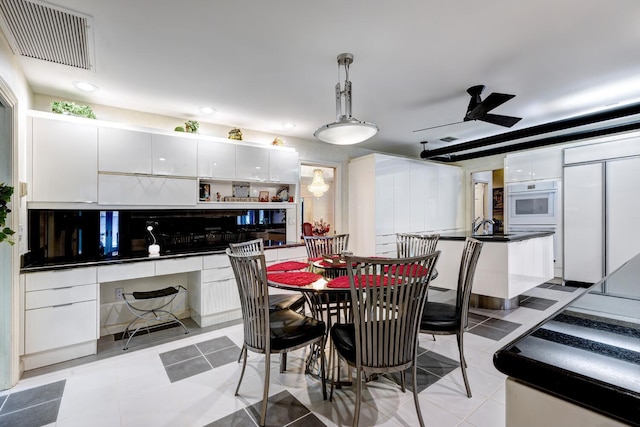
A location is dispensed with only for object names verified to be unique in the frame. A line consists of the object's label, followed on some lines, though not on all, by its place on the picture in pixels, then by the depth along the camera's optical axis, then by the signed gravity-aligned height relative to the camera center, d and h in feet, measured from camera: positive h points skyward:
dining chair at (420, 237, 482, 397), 6.98 -2.50
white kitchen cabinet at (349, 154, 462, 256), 15.93 +0.71
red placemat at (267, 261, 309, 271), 8.36 -1.57
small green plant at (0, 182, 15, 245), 5.22 +0.14
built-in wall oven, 15.89 +0.20
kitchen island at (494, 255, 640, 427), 1.40 -0.82
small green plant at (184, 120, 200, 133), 11.89 +3.38
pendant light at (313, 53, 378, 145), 7.48 +2.13
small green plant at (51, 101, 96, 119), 9.45 +3.27
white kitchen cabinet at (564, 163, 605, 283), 14.56 -0.50
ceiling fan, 9.32 +3.46
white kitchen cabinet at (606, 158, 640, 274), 13.61 +0.14
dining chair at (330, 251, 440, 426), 5.33 -1.94
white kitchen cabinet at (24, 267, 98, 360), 8.14 -2.89
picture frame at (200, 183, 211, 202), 12.68 +0.82
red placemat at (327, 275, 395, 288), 6.22 -1.53
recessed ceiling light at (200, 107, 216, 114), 11.53 +3.96
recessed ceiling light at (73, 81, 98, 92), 9.18 +3.90
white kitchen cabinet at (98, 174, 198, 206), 10.13 +0.75
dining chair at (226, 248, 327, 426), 6.09 -2.56
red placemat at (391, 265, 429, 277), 5.31 -1.07
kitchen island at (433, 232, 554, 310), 11.36 -2.19
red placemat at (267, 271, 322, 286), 6.55 -1.54
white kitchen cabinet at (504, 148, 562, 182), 16.09 +2.67
